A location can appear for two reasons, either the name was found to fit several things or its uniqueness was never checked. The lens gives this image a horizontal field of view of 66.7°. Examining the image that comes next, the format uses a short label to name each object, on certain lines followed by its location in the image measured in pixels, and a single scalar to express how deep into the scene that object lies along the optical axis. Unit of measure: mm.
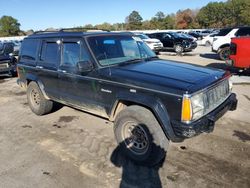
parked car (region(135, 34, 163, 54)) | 15184
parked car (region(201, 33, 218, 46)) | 16504
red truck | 6548
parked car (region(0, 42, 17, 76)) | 8561
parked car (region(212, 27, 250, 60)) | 10303
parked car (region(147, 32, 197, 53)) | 15119
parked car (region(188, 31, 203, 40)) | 28450
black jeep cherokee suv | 2696
